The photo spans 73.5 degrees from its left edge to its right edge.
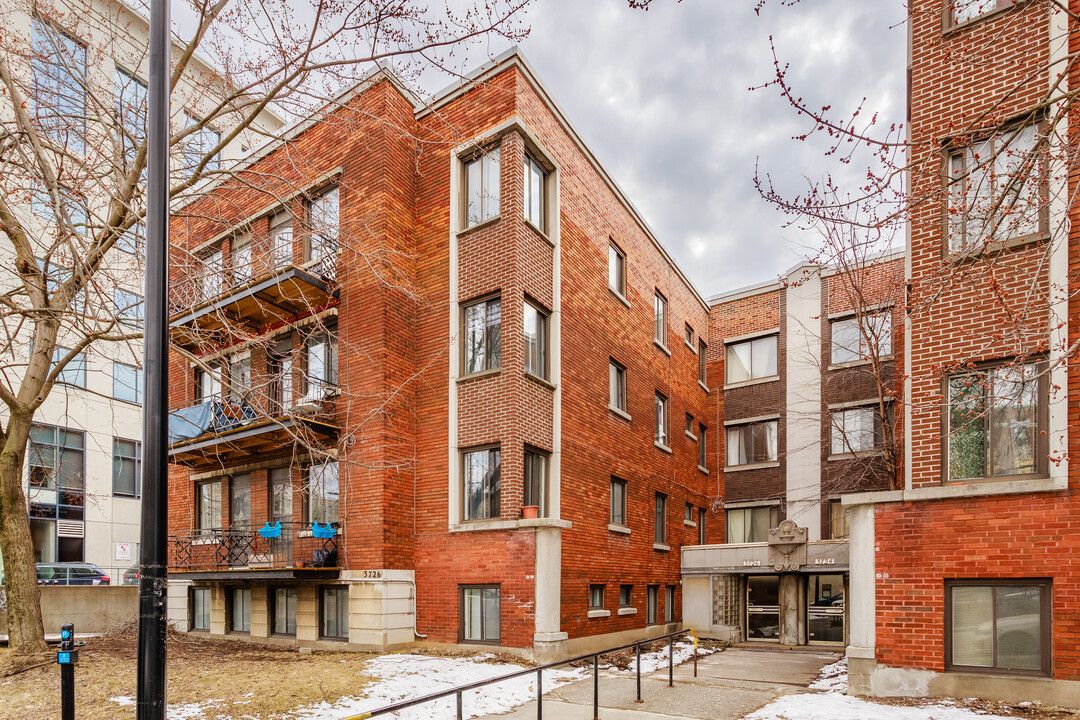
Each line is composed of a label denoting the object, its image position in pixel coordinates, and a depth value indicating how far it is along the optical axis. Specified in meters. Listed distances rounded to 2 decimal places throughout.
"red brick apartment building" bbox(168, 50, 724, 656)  15.39
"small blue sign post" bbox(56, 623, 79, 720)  6.56
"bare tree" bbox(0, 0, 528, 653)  10.15
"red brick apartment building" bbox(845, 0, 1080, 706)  9.90
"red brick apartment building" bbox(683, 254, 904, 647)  21.47
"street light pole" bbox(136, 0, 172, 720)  4.94
